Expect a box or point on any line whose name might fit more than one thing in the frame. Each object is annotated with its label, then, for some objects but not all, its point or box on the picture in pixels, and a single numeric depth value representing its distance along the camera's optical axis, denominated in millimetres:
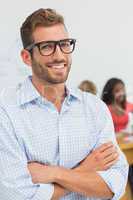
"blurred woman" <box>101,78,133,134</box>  3930
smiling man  1550
